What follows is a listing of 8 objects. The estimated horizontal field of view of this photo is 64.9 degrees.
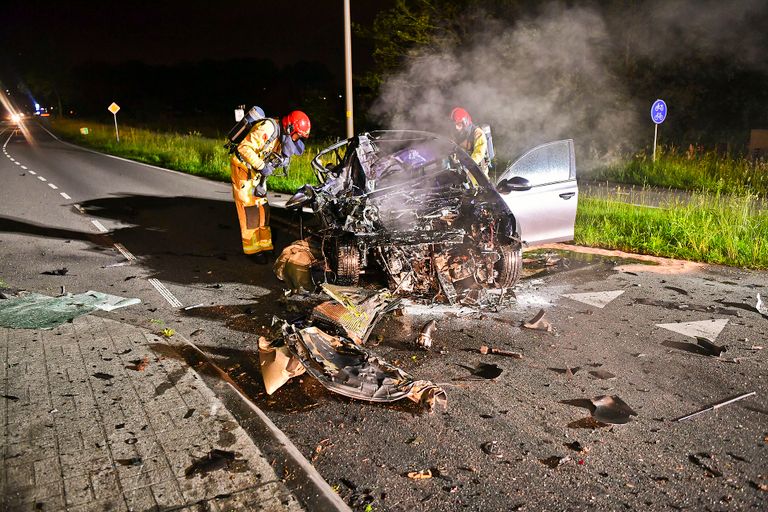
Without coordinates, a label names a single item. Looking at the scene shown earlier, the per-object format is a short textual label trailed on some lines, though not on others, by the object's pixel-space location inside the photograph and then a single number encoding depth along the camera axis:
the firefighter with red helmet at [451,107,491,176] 8.48
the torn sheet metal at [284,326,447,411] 4.03
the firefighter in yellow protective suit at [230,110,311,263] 7.71
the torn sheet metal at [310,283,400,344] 4.93
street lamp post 12.61
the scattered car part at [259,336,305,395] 4.22
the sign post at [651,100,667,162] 16.80
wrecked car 5.98
